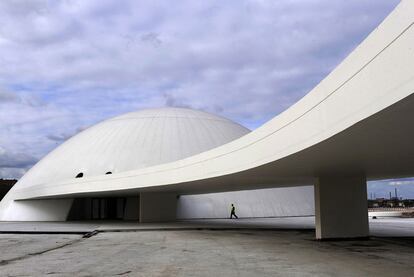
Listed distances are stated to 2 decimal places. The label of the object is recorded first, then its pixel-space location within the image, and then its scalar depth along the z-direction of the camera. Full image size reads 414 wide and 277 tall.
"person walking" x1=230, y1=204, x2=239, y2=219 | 41.23
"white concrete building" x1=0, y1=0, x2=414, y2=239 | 7.95
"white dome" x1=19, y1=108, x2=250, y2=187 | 44.31
